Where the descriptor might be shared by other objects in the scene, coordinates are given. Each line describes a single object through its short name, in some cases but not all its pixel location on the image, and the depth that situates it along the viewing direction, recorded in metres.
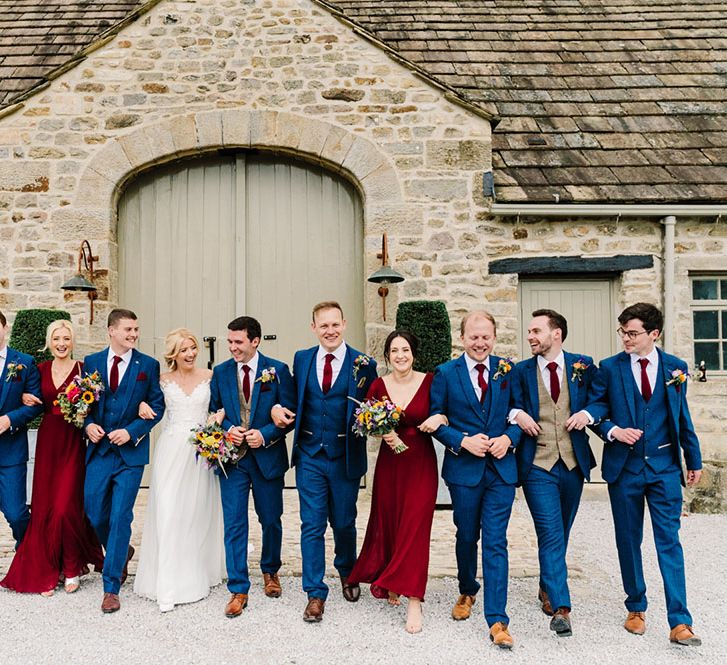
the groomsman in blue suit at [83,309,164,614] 4.32
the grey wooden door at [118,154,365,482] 7.52
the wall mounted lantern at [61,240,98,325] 6.66
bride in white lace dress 4.36
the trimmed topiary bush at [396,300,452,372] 6.66
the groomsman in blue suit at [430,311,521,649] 3.91
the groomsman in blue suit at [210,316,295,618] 4.27
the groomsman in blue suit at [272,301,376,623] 4.26
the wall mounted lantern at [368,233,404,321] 6.62
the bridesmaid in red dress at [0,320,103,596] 4.50
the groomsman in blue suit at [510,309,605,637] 3.91
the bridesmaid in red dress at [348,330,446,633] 3.99
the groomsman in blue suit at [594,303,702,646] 3.86
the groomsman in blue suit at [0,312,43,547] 4.59
